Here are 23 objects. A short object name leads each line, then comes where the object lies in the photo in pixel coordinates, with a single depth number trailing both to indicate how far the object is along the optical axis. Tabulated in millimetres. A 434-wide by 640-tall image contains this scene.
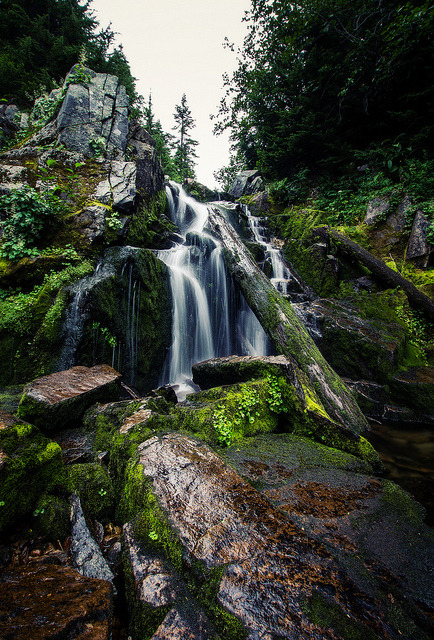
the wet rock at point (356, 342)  5379
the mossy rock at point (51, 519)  1644
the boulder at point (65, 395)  2766
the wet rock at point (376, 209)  8969
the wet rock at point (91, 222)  5086
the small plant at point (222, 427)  2785
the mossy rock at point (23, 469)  1577
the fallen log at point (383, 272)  6500
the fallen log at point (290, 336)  3740
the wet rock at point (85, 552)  1439
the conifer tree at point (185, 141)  28173
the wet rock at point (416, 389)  4676
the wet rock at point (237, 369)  3474
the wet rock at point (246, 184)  16041
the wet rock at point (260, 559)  943
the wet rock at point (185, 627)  916
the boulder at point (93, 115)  7156
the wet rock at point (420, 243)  7367
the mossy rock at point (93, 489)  1915
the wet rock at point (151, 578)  1082
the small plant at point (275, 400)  3361
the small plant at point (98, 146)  7125
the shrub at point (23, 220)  4562
